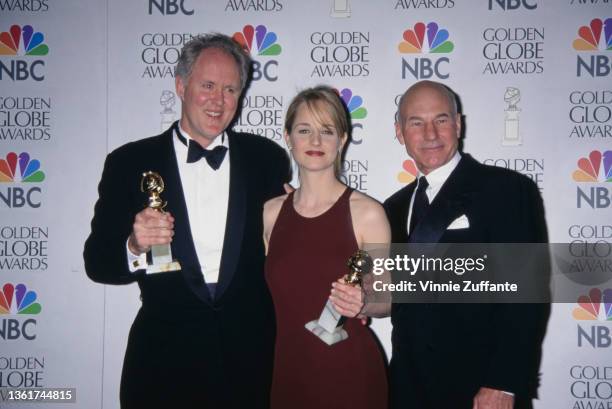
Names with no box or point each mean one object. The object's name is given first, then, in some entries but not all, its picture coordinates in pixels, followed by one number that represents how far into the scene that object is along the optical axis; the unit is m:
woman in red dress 2.27
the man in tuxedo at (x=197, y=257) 2.26
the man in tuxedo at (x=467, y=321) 2.04
